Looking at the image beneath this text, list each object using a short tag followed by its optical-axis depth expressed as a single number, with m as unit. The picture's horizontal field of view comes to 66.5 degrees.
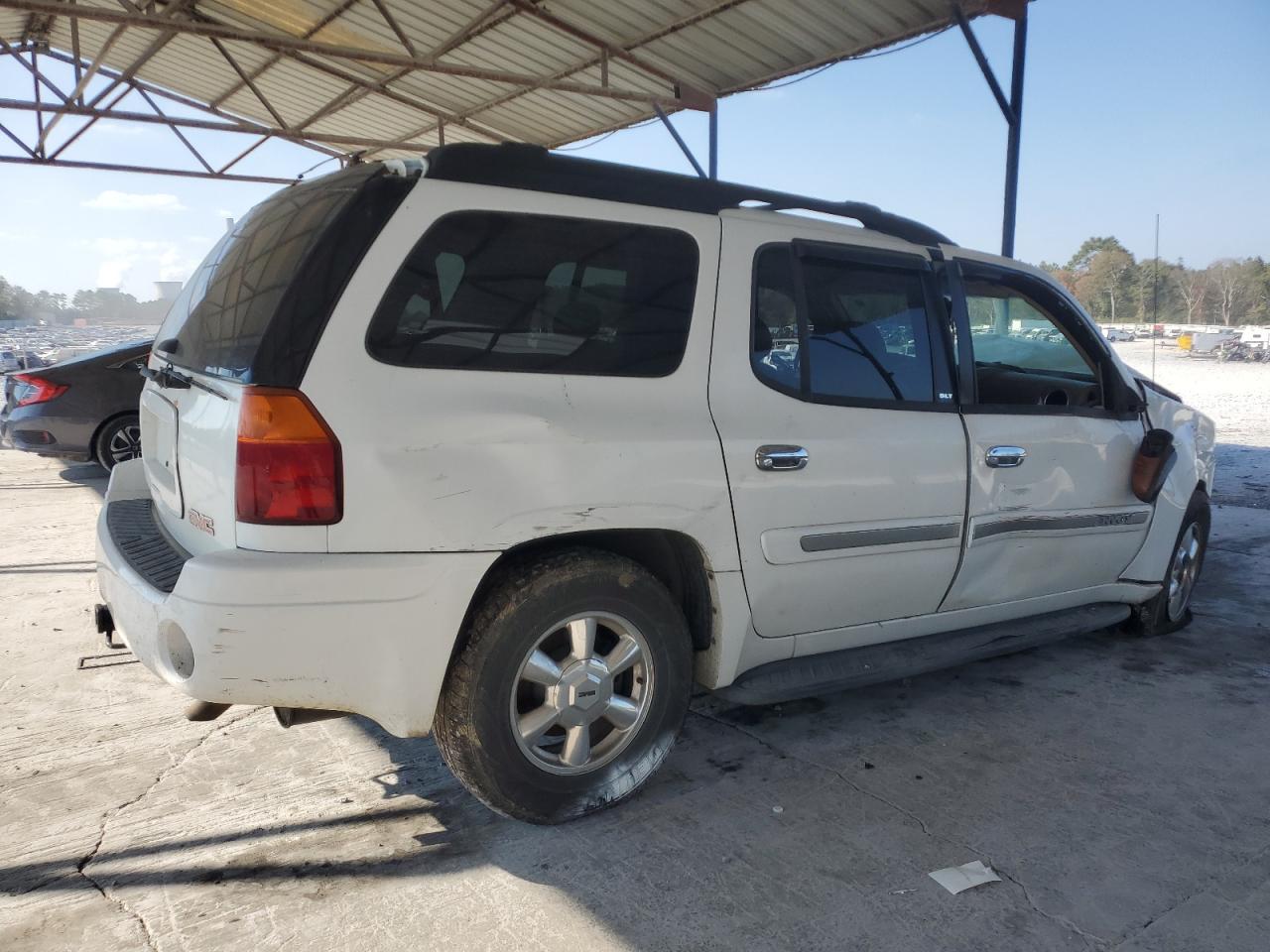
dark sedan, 7.97
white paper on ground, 2.58
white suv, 2.38
